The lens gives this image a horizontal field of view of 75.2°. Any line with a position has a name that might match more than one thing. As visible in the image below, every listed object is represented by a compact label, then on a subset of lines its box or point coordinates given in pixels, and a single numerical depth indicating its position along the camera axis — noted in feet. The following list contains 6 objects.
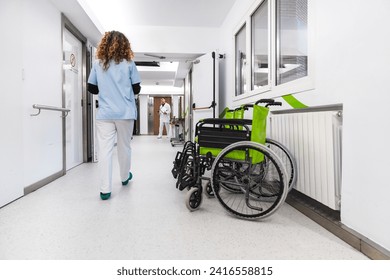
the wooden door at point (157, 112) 44.04
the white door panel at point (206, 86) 15.65
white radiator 5.17
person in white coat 32.35
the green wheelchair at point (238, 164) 5.57
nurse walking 7.38
